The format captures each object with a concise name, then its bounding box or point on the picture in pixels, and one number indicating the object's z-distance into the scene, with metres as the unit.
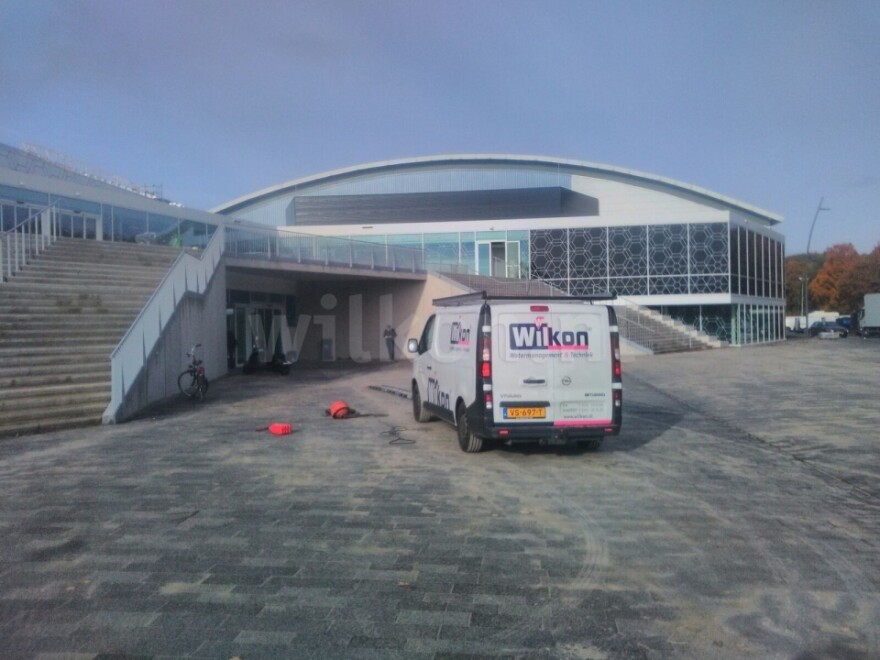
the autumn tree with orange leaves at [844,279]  70.00
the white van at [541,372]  9.54
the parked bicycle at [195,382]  16.11
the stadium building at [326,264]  14.77
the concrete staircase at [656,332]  32.75
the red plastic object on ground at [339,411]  13.67
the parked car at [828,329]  55.44
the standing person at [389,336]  30.47
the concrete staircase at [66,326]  12.57
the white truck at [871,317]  56.00
